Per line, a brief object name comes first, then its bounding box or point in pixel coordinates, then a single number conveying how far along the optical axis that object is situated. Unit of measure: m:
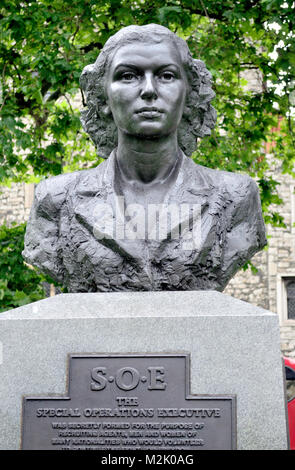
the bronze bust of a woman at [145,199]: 3.77
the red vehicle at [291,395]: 7.18
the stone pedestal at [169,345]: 3.21
